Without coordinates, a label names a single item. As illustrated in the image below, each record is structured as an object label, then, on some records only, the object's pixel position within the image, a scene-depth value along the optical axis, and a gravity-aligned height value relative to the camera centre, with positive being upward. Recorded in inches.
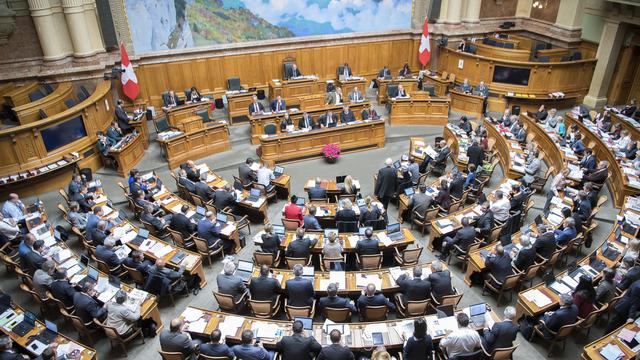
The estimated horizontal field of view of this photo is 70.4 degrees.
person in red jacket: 418.3 -207.9
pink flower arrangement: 593.3 -224.6
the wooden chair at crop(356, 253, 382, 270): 363.9 -219.9
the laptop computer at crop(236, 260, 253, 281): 349.1 -212.9
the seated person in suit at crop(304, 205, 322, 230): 410.0 -213.0
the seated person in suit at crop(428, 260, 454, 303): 326.0 -208.1
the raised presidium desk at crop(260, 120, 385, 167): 590.9 -216.6
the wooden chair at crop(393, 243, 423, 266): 369.1 -222.1
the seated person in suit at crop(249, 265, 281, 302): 324.8 -209.9
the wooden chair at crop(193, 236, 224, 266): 395.5 -228.2
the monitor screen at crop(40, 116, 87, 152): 533.3 -182.2
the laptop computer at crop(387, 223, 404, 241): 395.5 -214.6
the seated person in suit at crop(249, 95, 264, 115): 652.1 -189.2
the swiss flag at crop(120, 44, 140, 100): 644.7 -150.1
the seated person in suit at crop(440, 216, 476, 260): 383.9 -213.1
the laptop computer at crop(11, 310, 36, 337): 301.5 -217.6
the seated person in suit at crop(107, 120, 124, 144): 580.4 -194.9
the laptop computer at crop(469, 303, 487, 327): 293.1 -209.1
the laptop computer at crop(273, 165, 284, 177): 509.9 -212.0
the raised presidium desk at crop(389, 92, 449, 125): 695.1 -209.5
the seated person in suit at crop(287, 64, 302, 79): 784.3 -171.2
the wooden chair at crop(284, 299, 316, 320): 311.3 -219.0
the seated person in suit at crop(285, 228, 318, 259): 365.7 -207.5
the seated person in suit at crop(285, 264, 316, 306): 316.2 -206.6
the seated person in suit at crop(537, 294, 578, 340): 295.4 -211.0
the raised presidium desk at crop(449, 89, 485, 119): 717.3 -208.4
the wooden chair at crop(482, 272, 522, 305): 342.3 -227.8
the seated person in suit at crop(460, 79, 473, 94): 734.2 -188.8
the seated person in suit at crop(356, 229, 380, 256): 366.0 -206.9
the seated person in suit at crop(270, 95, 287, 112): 661.9 -187.6
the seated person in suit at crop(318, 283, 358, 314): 306.4 -209.4
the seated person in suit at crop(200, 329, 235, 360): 268.1 -206.6
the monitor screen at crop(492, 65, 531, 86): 728.1 -170.9
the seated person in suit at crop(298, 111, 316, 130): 617.3 -198.2
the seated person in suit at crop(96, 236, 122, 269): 365.7 -210.3
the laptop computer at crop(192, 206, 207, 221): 428.8 -213.4
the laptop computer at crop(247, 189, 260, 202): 465.7 -215.8
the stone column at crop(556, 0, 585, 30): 769.6 -87.2
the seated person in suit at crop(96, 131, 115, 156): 568.1 -202.0
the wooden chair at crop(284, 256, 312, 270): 361.1 -216.5
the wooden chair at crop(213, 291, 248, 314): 325.3 -224.7
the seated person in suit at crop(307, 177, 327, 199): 462.9 -212.5
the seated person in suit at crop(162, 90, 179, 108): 692.7 -185.9
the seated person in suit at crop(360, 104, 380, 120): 634.7 -195.2
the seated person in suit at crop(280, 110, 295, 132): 611.5 -197.4
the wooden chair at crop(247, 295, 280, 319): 320.8 -223.1
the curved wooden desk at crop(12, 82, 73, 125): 542.3 -154.9
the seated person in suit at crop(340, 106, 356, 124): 637.3 -196.1
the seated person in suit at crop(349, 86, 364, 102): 707.4 -188.5
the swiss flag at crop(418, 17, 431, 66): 810.2 -141.9
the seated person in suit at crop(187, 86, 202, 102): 700.0 -184.2
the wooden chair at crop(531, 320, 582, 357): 295.9 -227.7
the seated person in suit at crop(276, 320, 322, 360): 267.3 -204.0
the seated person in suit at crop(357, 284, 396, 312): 307.4 -209.9
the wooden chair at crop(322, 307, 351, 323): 309.1 -218.7
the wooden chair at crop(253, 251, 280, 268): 375.9 -223.8
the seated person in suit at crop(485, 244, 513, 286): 343.6 -210.5
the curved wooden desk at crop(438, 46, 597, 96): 717.3 -169.8
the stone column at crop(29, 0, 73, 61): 587.9 -74.3
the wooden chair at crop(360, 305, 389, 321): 310.0 -220.5
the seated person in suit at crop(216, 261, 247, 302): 332.2 -210.9
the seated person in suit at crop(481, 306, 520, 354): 274.2 -206.0
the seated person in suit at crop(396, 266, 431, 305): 318.3 -207.9
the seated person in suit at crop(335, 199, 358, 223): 413.4 -206.8
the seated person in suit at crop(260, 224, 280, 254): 378.0 -209.4
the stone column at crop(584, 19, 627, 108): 676.7 -143.7
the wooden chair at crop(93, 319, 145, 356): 306.2 -233.8
